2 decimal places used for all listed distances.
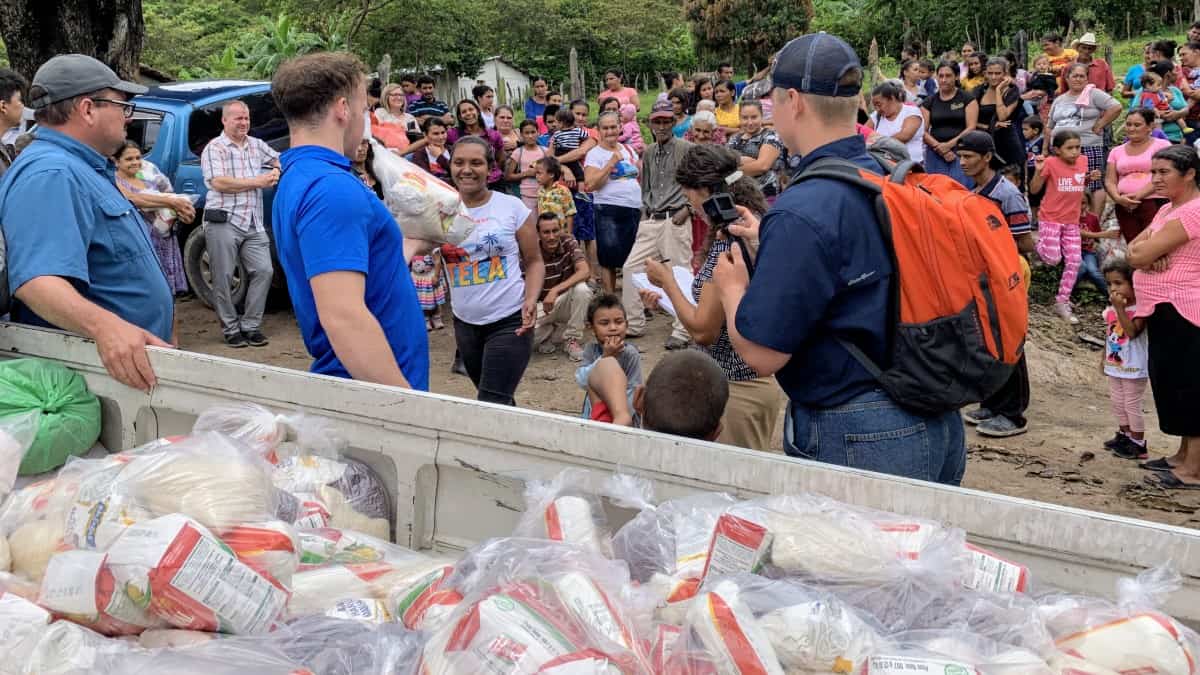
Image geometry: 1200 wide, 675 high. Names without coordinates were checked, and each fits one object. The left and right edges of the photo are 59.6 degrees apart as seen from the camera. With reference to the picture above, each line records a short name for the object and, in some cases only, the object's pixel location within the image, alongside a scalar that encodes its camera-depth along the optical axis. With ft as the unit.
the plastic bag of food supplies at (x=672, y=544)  7.18
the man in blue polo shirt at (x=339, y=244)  9.66
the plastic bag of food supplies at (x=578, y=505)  7.66
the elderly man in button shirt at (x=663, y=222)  29.94
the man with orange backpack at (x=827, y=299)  8.49
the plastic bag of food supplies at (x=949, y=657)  5.69
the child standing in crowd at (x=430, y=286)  31.01
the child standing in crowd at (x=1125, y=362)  20.97
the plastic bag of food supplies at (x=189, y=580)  6.59
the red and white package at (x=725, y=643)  5.79
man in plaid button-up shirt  28.84
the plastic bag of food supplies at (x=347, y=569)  7.46
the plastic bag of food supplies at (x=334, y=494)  8.61
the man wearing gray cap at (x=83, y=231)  10.19
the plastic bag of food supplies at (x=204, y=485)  7.37
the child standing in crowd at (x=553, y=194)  31.65
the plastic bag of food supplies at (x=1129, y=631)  5.95
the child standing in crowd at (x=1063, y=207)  32.30
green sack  9.77
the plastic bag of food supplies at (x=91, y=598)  6.81
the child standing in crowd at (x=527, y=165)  36.14
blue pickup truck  30.58
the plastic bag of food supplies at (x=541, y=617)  5.84
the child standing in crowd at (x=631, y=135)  39.68
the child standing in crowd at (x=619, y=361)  15.49
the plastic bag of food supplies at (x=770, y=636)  5.83
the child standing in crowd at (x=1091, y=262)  34.00
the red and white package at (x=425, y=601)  6.77
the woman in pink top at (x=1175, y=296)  18.80
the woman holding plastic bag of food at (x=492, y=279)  17.29
